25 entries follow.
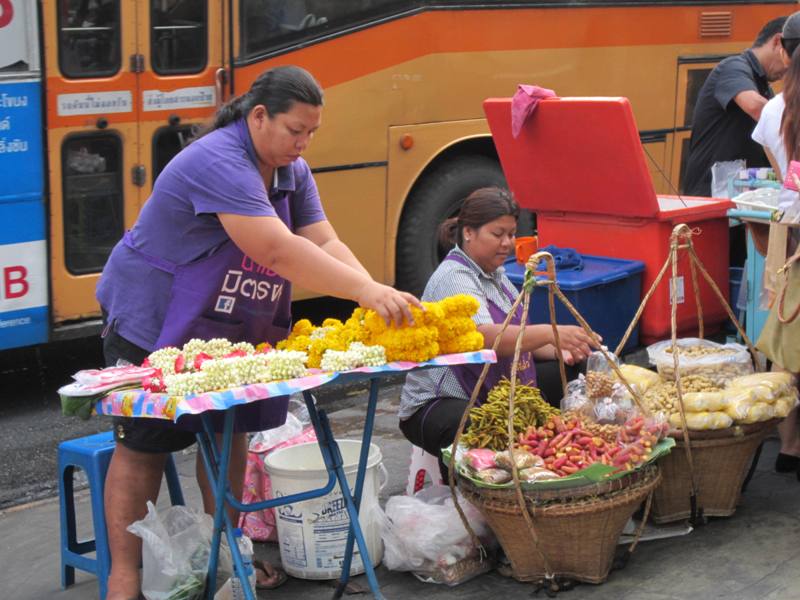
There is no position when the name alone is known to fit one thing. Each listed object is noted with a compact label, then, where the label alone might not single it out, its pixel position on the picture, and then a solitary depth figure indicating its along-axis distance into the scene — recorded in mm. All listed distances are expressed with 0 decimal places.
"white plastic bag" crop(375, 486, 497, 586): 7102
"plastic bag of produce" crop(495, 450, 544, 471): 6783
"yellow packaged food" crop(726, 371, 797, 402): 7565
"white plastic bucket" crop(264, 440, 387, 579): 7109
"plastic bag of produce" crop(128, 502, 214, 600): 6457
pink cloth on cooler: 10433
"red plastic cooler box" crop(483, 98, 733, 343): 10127
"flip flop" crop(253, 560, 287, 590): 7211
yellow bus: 10752
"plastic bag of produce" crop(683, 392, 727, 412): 7510
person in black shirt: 10902
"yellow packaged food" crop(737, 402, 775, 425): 7456
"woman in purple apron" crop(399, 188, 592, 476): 7510
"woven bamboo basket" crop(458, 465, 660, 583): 6684
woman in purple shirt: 6192
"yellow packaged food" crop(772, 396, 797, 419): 7571
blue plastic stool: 6827
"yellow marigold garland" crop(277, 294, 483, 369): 6059
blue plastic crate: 10208
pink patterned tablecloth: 5583
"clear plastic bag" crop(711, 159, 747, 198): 11010
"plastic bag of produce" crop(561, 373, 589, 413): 7599
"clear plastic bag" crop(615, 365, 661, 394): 8006
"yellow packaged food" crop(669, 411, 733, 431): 7422
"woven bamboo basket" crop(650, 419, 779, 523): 7517
